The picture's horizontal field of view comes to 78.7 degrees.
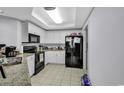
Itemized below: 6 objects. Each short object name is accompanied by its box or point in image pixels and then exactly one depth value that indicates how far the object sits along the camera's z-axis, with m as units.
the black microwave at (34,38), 3.18
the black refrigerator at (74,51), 3.85
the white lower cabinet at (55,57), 4.50
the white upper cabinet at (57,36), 4.73
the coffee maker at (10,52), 1.92
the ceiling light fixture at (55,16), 2.71
